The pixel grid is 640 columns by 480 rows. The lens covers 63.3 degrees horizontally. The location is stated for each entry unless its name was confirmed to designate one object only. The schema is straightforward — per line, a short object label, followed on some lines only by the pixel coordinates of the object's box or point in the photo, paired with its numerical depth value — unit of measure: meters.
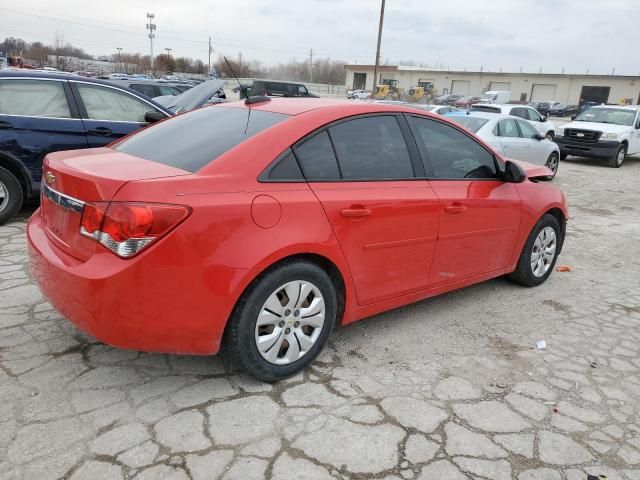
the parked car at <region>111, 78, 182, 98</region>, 14.84
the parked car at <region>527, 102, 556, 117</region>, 48.47
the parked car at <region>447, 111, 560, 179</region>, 10.59
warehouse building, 63.25
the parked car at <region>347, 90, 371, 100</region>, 52.24
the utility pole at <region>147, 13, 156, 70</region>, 83.50
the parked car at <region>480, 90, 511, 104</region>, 49.87
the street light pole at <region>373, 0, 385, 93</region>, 31.47
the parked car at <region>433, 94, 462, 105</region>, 51.83
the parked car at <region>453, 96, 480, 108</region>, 46.95
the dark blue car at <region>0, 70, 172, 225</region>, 5.46
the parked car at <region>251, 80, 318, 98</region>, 25.44
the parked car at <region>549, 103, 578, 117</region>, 51.00
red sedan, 2.44
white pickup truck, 14.97
